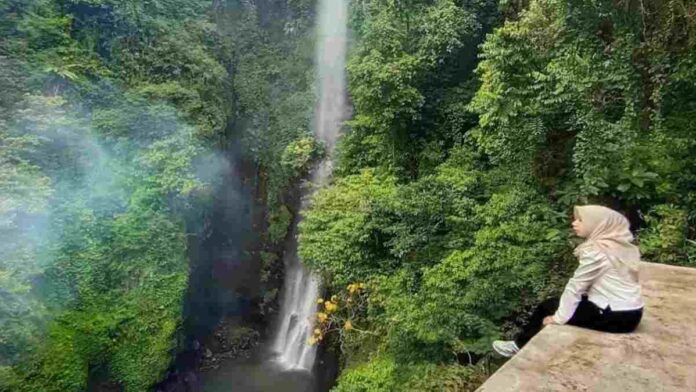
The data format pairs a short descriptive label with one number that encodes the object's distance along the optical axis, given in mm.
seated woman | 3262
